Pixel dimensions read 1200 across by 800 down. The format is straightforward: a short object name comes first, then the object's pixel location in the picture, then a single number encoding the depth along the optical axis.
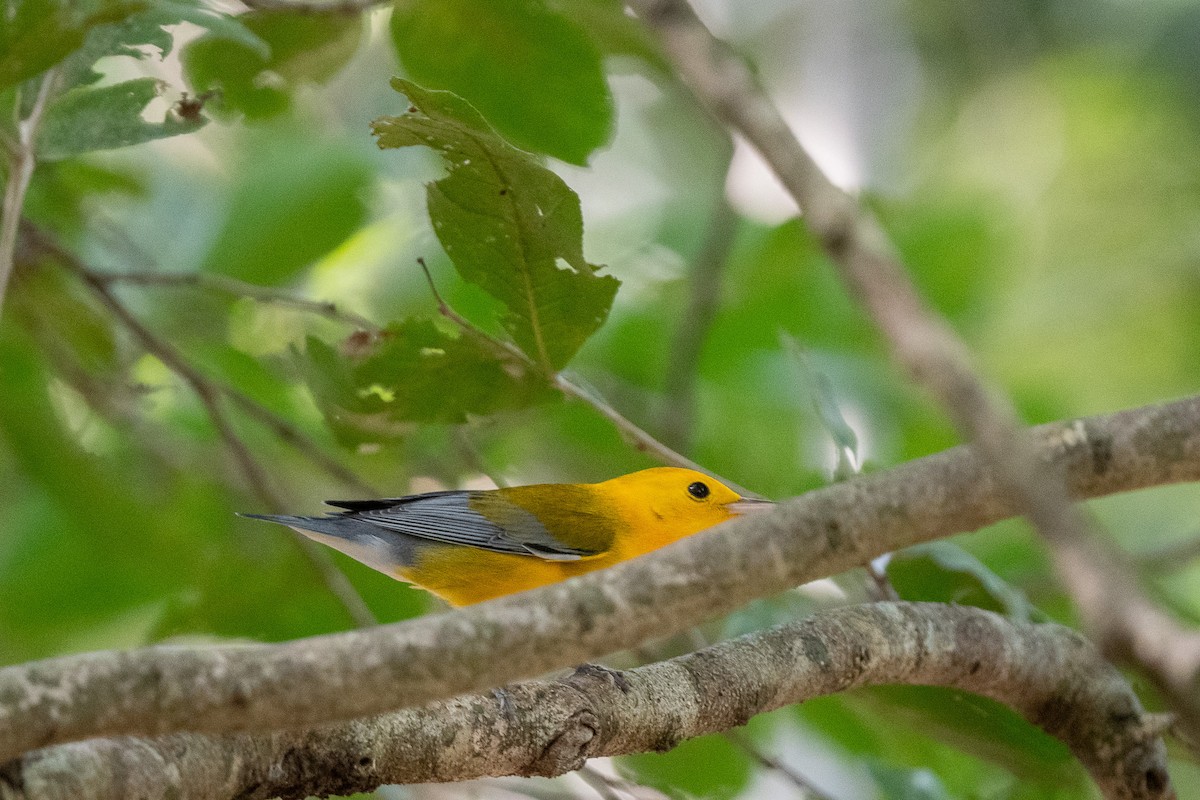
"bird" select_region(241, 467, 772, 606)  7.20
